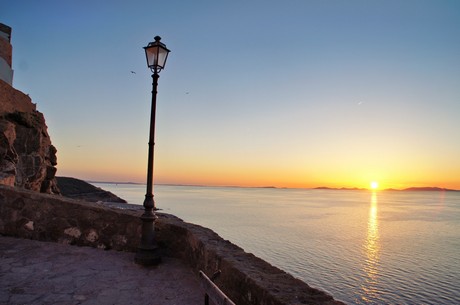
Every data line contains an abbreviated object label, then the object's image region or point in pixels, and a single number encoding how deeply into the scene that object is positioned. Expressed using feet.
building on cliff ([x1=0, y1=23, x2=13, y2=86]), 64.28
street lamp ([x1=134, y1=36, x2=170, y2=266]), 16.43
